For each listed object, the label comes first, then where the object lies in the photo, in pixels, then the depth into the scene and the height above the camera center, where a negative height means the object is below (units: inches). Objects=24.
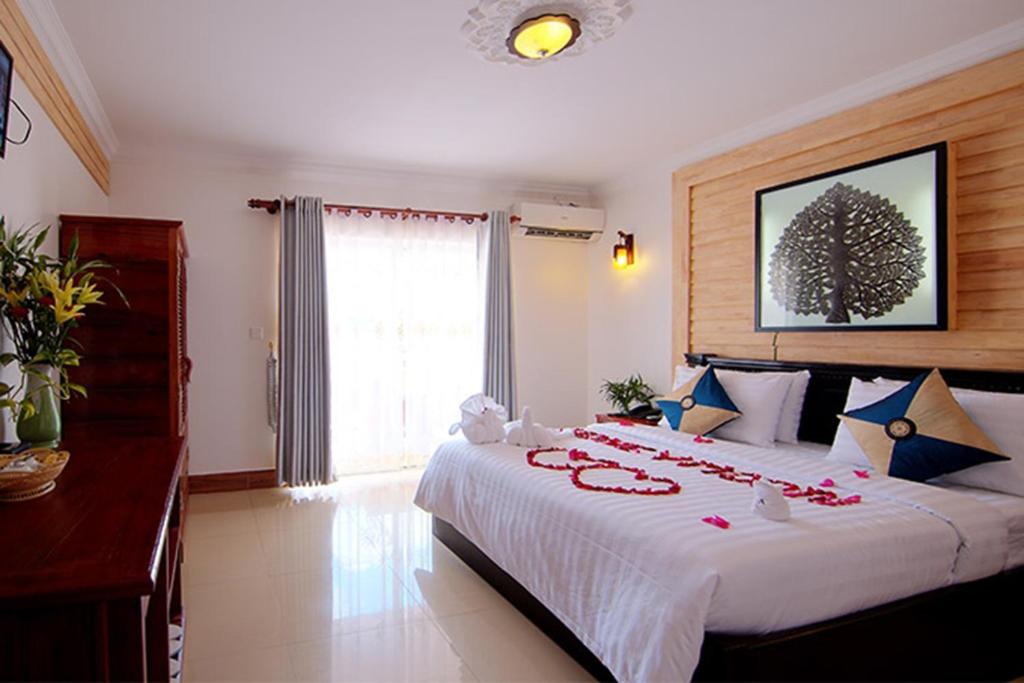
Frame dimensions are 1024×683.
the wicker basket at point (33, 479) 58.9 -14.1
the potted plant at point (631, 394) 191.6 -18.2
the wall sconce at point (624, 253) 203.0 +28.2
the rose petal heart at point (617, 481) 93.2 -23.7
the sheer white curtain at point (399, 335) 198.1 +0.6
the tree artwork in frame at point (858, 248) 118.6 +19.2
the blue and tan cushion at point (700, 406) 138.8 -16.5
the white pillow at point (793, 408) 137.3 -16.3
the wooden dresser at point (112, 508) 42.4 -16.5
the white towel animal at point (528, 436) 128.9 -21.2
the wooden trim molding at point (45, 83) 92.0 +45.9
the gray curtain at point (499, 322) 212.2 +5.1
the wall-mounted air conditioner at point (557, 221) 215.8 +41.4
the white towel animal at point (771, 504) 77.7 -21.7
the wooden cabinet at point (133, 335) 128.3 +0.5
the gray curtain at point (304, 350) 186.2 -4.0
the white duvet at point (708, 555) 65.7 -27.0
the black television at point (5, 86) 79.7 +33.5
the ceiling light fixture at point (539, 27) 96.0 +51.6
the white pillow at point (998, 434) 94.7 -15.7
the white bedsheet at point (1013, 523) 84.4 -26.3
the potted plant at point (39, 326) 77.5 +1.5
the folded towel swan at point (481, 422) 131.8 -18.8
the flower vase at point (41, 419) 78.9 -10.8
